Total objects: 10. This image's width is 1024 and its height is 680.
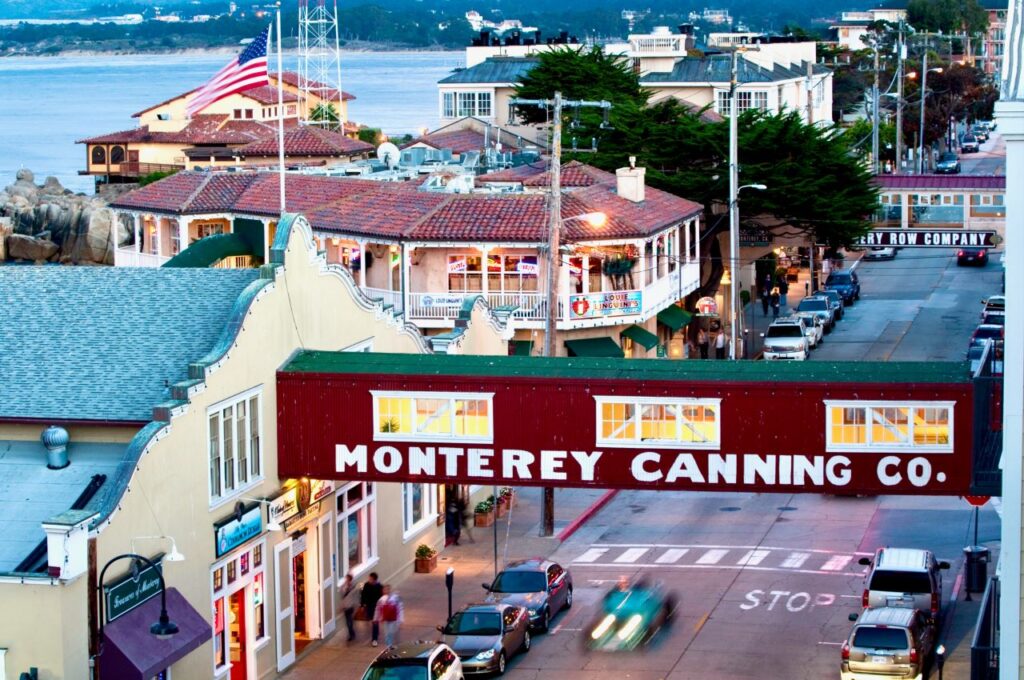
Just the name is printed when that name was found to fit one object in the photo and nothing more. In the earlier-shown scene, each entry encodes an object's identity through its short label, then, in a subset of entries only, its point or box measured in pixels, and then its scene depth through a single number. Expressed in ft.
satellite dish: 269.60
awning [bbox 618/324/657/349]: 210.79
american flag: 180.14
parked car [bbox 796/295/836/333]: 256.32
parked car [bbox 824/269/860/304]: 284.82
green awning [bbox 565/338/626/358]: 205.46
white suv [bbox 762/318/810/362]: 227.81
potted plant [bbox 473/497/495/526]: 161.27
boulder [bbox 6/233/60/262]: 386.73
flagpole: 198.36
